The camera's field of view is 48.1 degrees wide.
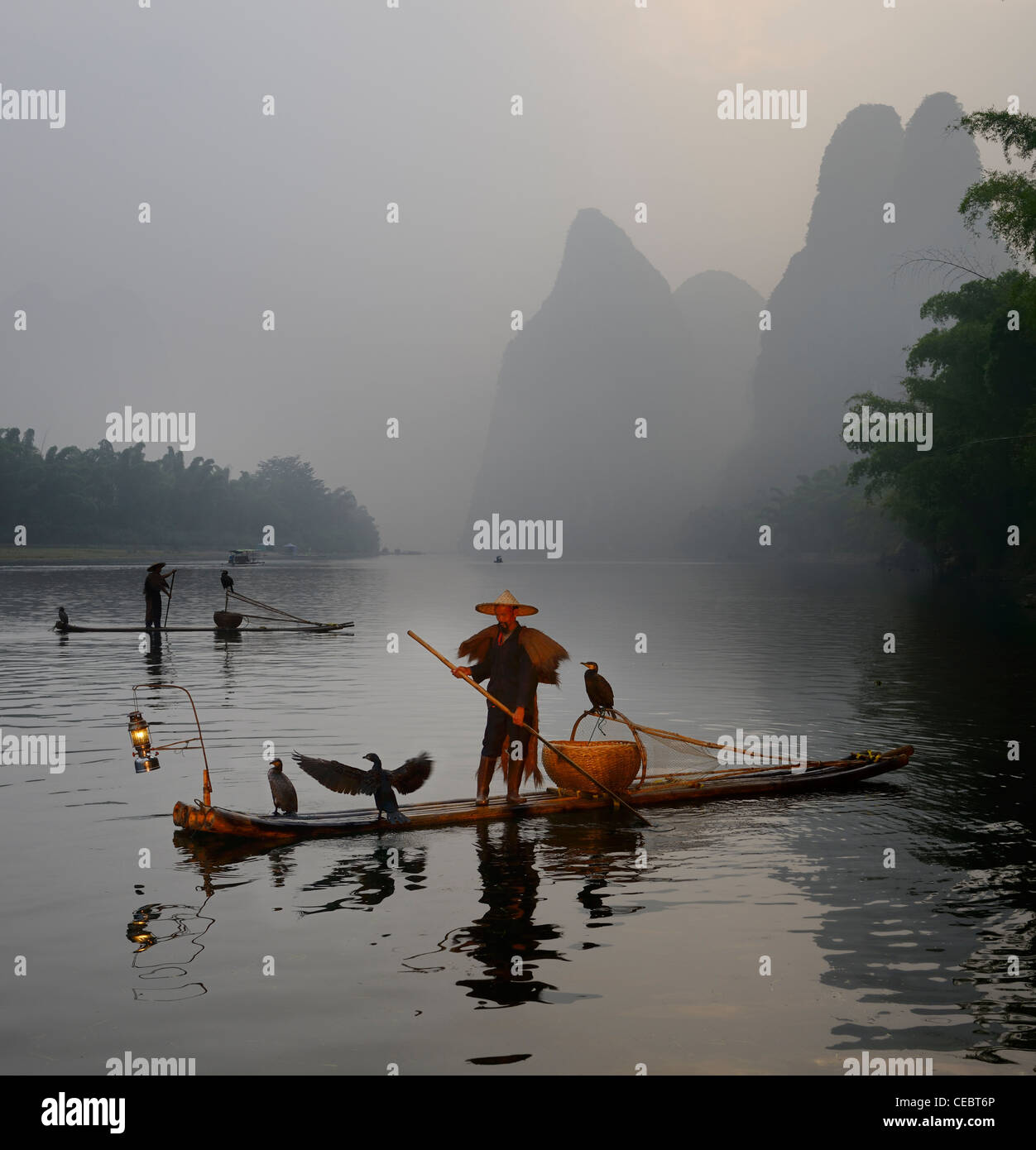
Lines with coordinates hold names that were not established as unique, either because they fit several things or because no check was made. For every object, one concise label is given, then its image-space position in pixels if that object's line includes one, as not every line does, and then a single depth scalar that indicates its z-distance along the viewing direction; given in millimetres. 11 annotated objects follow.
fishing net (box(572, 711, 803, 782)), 13508
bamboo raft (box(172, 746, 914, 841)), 10617
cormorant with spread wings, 11141
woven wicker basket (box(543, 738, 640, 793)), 12367
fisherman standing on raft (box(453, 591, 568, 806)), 12250
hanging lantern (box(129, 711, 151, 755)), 10422
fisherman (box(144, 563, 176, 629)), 32531
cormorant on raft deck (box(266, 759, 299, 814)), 11047
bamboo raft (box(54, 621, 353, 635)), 34469
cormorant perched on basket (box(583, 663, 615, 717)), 13031
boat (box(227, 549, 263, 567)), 118100
